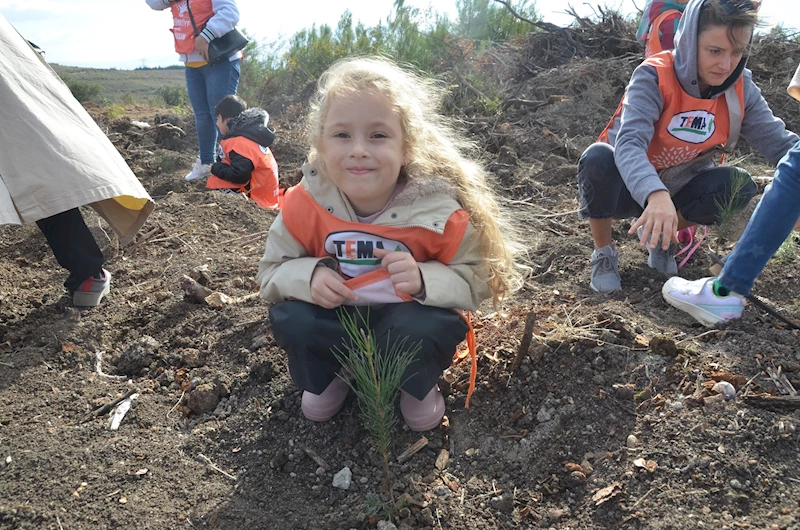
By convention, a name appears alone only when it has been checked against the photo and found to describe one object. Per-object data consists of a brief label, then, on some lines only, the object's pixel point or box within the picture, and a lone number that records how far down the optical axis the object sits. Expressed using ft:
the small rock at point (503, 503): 5.76
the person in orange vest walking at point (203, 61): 16.46
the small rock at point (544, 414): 6.64
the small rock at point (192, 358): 8.29
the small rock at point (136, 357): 8.34
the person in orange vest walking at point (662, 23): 13.75
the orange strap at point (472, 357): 6.81
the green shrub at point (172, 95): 38.97
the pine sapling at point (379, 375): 5.52
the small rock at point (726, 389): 6.24
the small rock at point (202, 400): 7.40
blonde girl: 6.19
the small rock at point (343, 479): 6.14
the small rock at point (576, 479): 5.82
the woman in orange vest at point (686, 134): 8.23
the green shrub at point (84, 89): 37.17
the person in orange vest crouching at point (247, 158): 15.52
